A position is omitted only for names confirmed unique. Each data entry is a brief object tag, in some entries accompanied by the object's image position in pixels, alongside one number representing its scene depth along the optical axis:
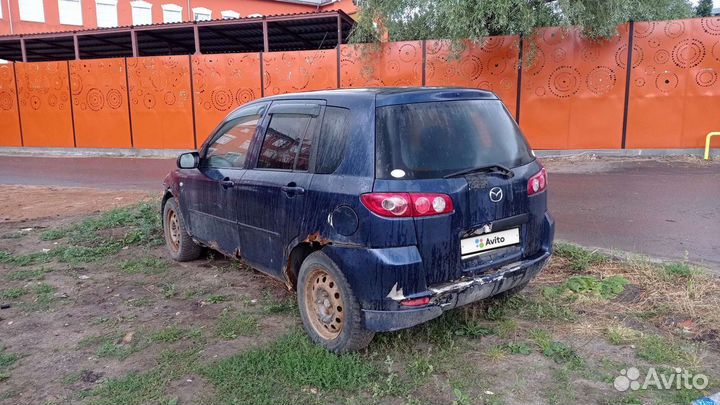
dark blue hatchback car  3.22
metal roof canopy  16.70
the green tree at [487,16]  10.84
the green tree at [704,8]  29.55
